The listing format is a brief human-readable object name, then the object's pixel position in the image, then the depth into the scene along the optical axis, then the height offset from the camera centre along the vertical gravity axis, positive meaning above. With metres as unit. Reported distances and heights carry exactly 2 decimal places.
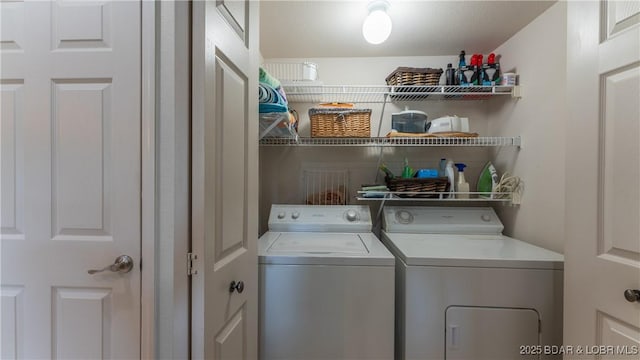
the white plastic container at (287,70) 1.99 +0.87
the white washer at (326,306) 1.25 -0.62
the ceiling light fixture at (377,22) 1.49 +0.89
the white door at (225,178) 0.77 -0.01
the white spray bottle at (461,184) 1.95 -0.04
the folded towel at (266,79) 1.38 +0.52
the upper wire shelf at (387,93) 1.86 +0.64
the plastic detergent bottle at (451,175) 1.93 +0.02
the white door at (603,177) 0.86 +0.01
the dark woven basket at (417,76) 1.87 +0.73
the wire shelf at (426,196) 1.85 -0.13
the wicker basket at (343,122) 1.90 +0.40
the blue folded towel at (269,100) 1.34 +0.41
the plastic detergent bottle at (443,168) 2.01 +0.08
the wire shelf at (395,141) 1.86 +0.27
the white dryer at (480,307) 1.23 -0.60
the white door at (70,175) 0.83 +0.00
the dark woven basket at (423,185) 1.86 -0.05
